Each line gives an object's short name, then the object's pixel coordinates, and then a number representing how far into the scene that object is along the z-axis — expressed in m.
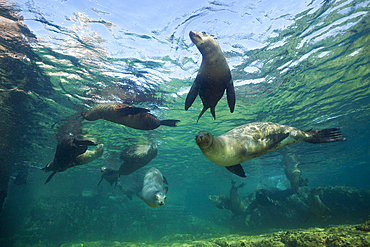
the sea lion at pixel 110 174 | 9.82
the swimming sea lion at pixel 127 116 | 4.66
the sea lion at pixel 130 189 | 14.73
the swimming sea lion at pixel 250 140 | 2.31
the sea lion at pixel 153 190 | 5.59
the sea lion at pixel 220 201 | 12.91
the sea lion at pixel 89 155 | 5.93
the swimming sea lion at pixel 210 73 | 3.11
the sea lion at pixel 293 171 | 13.93
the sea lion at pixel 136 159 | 9.50
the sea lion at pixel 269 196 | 11.46
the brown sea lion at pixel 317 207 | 8.58
